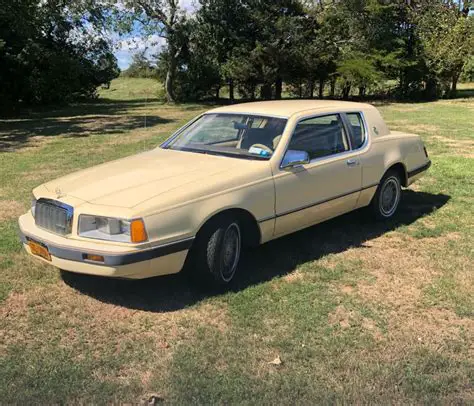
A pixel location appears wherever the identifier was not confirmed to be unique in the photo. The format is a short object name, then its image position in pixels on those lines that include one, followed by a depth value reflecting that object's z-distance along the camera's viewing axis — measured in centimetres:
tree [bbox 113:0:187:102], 2989
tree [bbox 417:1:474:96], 3031
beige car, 386
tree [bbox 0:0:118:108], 2406
